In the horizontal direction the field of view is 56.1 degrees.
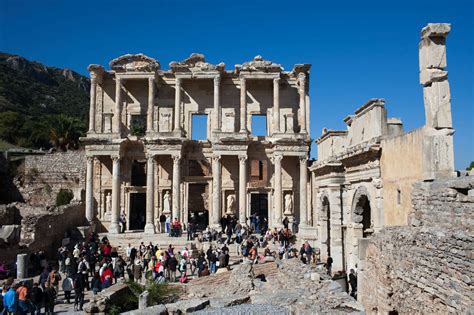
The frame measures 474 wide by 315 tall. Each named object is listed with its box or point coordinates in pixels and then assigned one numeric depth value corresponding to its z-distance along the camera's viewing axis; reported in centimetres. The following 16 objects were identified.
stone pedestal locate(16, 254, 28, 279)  1612
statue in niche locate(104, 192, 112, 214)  2736
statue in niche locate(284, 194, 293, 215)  2694
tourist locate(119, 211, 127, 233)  2614
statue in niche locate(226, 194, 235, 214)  2706
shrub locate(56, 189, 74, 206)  2962
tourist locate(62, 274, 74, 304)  1385
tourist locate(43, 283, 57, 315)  1219
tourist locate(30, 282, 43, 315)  1197
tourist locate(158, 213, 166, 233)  2511
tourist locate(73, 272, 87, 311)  1319
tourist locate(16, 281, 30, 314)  1142
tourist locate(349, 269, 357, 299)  1358
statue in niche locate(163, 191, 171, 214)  2675
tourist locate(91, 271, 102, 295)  1410
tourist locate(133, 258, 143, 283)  1543
